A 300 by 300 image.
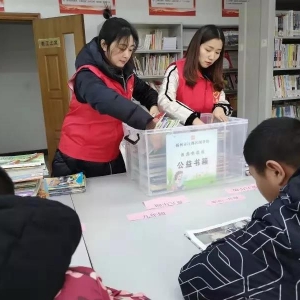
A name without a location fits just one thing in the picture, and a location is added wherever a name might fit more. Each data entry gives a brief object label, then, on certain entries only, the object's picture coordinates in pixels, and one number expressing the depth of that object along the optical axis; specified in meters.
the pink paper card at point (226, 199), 1.25
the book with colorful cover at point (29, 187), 1.24
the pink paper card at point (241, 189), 1.36
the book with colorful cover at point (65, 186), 1.38
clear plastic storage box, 1.29
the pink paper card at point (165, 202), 1.23
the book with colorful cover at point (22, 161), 1.30
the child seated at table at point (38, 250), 0.42
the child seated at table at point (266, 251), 0.65
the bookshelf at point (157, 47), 3.93
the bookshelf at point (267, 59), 3.27
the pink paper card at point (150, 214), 1.13
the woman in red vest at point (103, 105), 1.25
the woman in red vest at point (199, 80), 1.59
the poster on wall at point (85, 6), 3.68
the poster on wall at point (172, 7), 4.00
